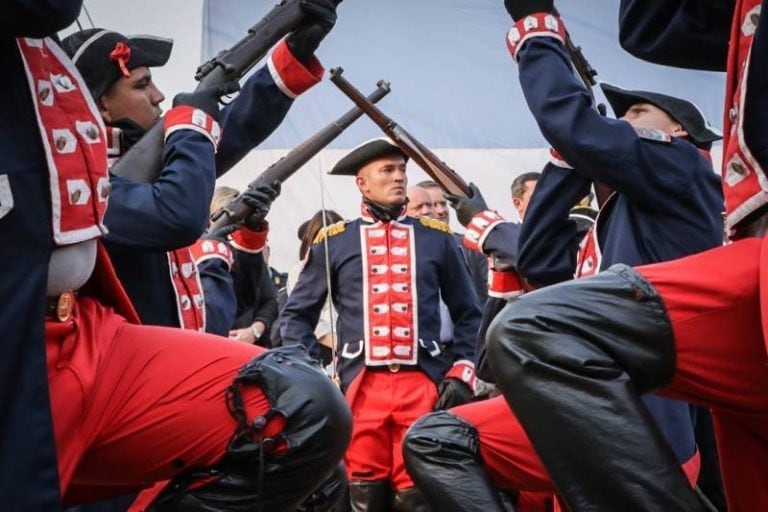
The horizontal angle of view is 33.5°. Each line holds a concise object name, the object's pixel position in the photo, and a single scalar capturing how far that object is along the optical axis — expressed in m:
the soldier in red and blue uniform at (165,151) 3.48
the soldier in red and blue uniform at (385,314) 6.59
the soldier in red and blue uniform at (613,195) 3.49
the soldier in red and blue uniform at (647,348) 2.41
